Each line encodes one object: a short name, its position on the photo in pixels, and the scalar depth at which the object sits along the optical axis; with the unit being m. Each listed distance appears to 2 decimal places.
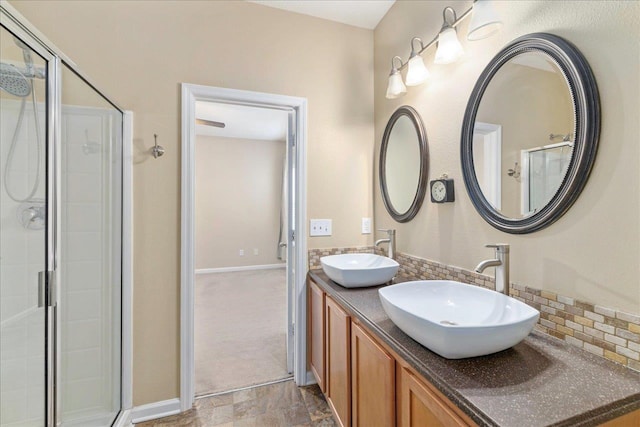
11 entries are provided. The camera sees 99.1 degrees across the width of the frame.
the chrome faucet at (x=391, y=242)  1.83
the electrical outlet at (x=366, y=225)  2.19
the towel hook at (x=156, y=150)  1.70
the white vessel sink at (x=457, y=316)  0.74
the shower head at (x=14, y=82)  1.26
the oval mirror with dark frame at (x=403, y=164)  1.67
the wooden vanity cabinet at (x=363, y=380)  0.79
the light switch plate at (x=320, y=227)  2.04
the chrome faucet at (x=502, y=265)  1.05
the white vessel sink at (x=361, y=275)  1.48
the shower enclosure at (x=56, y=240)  1.19
